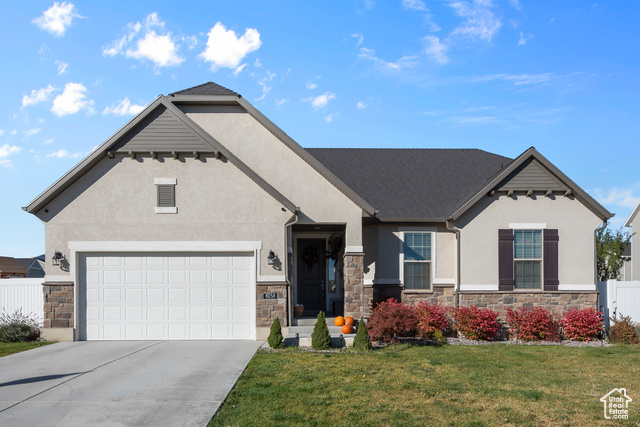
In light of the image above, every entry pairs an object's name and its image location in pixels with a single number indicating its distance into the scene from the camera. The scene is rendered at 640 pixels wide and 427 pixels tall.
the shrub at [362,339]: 13.32
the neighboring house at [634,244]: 27.67
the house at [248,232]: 14.91
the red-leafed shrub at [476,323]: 15.68
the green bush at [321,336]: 13.38
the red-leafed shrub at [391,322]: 14.25
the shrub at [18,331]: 15.23
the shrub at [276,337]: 13.34
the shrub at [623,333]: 15.93
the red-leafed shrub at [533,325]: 15.90
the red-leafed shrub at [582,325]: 15.96
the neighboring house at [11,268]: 34.38
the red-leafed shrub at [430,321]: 15.38
